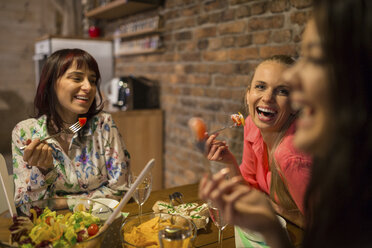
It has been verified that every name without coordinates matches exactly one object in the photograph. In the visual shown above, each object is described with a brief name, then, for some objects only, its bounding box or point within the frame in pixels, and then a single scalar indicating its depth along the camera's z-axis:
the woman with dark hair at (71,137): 1.35
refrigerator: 3.34
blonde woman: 1.06
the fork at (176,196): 1.23
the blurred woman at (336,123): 0.46
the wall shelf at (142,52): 2.97
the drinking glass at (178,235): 0.69
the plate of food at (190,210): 0.98
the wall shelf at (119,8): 2.96
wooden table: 0.73
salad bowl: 0.69
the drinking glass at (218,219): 0.84
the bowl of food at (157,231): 0.70
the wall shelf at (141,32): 2.94
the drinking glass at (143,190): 0.99
